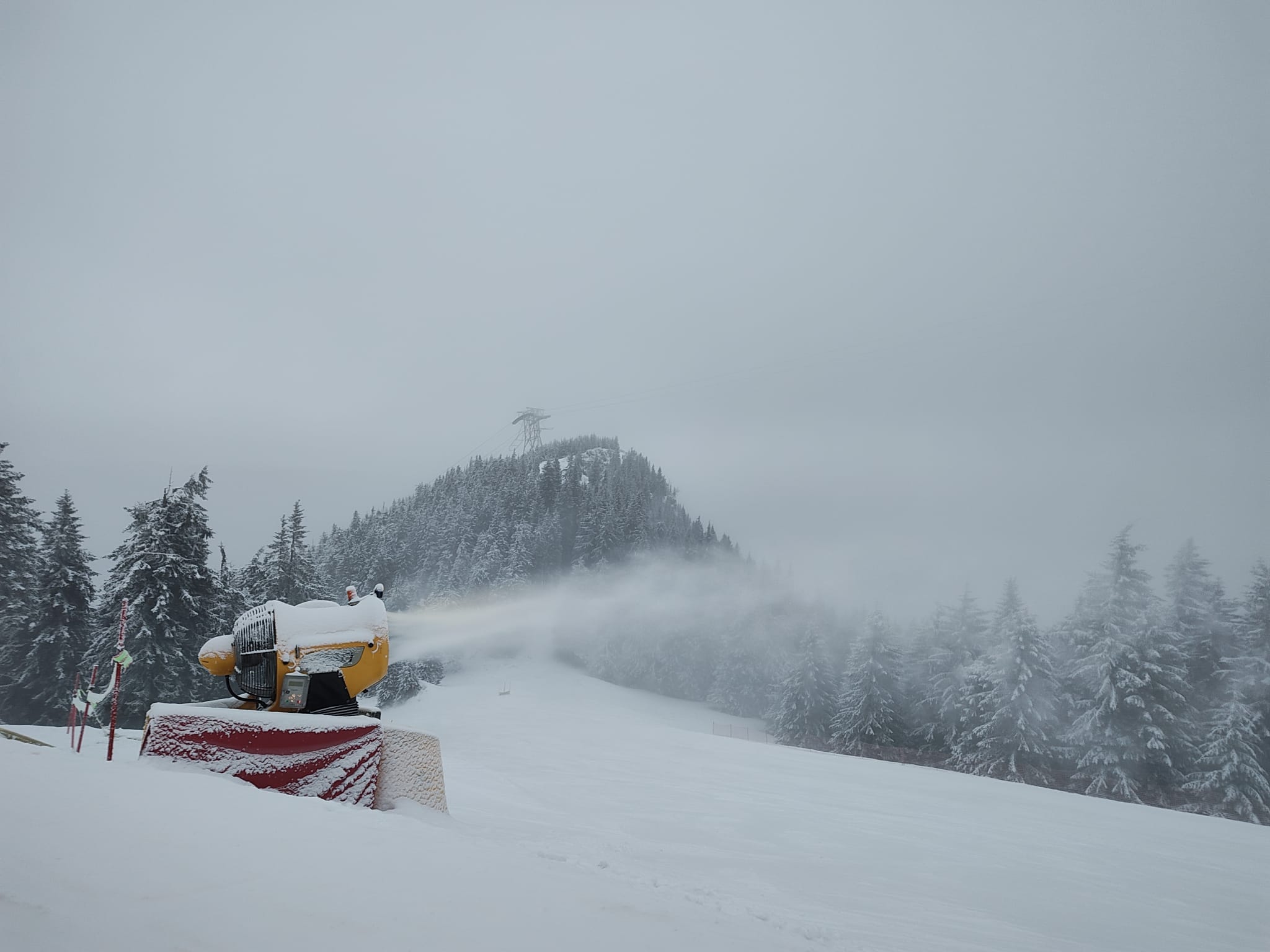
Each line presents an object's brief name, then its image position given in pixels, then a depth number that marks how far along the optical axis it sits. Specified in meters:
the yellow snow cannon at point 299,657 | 6.95
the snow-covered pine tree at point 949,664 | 39.44
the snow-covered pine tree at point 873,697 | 43.12
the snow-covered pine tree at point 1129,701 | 29.02
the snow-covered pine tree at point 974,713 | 35.31
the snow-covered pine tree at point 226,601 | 29.20
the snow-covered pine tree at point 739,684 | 63.16
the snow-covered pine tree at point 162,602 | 25.80
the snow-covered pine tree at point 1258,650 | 27.00
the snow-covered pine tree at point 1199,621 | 29.84
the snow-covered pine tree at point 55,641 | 28.80
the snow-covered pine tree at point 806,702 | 49.50
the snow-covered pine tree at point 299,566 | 35.72
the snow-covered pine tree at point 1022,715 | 33.38
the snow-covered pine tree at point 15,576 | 24.66
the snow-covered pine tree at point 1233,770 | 26.16
